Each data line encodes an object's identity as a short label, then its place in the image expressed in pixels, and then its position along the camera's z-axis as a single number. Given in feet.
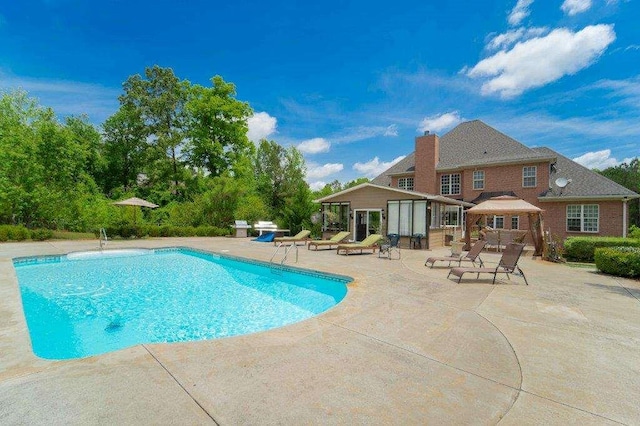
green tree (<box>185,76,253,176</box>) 95.40
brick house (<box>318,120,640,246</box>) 54.49
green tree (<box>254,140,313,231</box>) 108.06
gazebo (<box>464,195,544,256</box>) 41.83
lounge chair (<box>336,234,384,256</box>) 41.55
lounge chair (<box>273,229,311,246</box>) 54.65
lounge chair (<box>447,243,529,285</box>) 23.85
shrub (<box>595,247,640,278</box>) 27.55
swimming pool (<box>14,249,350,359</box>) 17.25
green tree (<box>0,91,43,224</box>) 54.75
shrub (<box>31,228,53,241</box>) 54.60
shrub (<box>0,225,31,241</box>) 50.72
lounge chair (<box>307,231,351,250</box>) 47.32
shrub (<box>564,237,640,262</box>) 36.52
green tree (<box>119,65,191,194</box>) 93.56
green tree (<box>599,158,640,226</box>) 119.44
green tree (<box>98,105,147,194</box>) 97.19
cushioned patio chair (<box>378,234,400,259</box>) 38.73
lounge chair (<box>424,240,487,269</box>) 29.99
